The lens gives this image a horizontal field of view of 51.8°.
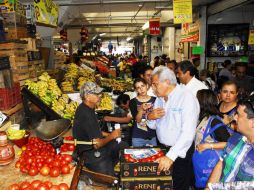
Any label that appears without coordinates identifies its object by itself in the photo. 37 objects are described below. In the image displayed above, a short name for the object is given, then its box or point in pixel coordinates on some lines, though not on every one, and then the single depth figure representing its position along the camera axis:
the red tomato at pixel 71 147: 3.78
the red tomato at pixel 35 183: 2.65
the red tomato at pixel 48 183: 2.69
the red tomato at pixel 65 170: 3.09
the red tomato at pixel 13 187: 2.64
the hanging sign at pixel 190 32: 12.38
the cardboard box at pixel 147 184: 2.75
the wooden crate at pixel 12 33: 5.47
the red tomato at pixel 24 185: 2.65
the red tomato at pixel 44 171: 3.03
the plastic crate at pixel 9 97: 4.27
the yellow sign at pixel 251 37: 9.42
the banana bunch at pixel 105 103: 6.13
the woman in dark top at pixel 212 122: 3.14
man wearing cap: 3.43
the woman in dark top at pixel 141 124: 4.44
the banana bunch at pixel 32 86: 5.09
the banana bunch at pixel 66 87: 6.95
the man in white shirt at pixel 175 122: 2.95
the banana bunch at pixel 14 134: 3.73
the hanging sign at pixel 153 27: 13.83
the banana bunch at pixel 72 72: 7.95
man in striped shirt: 2.21
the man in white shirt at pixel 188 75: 4.83
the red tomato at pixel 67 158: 3.25
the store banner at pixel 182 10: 7.90
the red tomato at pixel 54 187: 2.66
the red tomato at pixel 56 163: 3.13
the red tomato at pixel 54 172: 3.03
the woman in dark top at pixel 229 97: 3.95
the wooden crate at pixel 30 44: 5.80
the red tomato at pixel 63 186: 2.69
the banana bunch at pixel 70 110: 5.27
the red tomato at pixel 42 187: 2.61
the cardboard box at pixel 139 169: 2.71
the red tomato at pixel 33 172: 3.05
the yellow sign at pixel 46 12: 6.28
